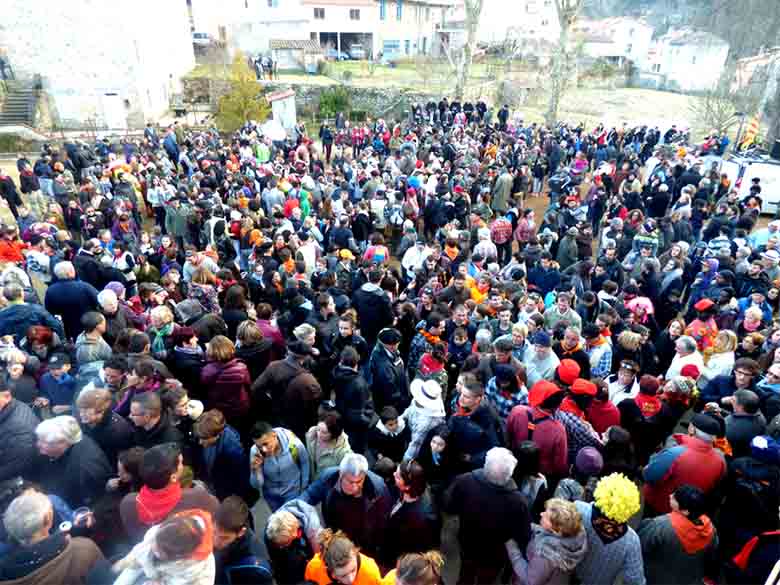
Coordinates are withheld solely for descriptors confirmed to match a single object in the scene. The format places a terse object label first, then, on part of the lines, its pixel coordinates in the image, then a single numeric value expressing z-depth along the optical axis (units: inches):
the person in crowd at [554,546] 103.8
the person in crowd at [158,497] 106.7
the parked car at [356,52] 1578.5
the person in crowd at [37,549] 87.1
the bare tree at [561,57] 788.6
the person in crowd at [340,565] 90.9
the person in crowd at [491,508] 113.6
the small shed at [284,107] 774.5
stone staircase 815.7
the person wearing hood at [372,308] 221.9
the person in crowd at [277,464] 129.7
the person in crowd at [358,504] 118.3
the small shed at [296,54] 1355.8
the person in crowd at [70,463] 119.4
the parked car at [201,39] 1448.1
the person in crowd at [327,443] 133.4
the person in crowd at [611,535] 103.2
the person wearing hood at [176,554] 81.9
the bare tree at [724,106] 778.8
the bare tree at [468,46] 904.9
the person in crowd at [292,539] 106.0
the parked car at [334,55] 1503.4
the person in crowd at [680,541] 109.9
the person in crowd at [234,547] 99.3
